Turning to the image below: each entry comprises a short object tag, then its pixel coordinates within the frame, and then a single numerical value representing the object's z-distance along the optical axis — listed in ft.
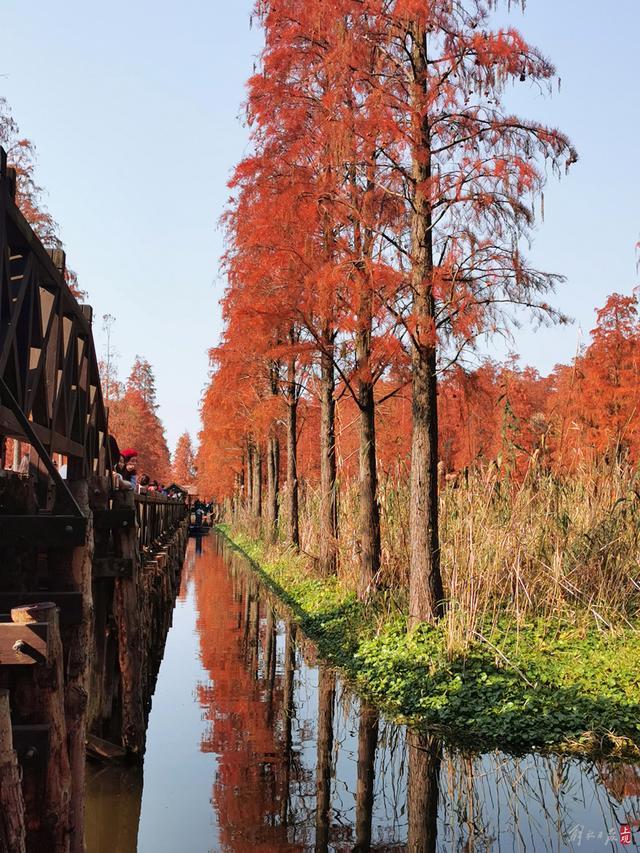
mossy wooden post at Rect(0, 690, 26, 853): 11.50
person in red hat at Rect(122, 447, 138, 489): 49.65
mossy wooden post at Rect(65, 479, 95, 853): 17.90
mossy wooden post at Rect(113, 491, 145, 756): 30.91
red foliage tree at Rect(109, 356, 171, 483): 208.44
